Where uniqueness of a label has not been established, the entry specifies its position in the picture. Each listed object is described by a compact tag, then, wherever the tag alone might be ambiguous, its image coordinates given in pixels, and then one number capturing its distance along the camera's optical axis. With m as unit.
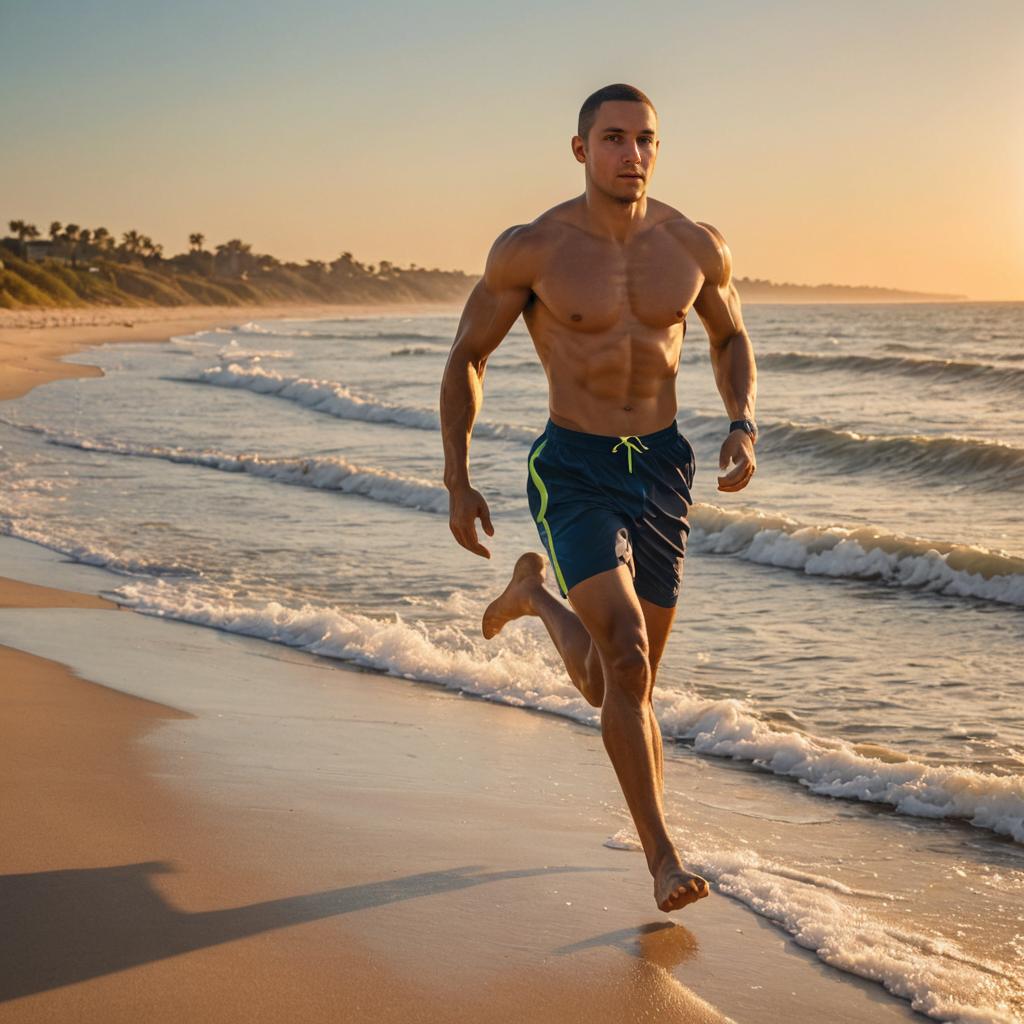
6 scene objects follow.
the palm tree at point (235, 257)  173.25
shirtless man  4.09
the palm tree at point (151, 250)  156.93
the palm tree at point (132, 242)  156.25
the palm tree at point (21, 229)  133.00
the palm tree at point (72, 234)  140.88
